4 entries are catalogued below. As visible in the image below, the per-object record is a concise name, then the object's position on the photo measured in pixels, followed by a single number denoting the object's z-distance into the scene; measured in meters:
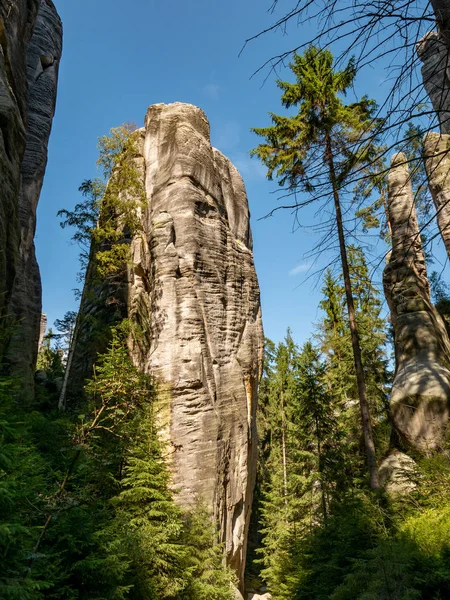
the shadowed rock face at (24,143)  8.42
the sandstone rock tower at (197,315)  12.04
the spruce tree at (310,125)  12.92
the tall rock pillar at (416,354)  13.97
